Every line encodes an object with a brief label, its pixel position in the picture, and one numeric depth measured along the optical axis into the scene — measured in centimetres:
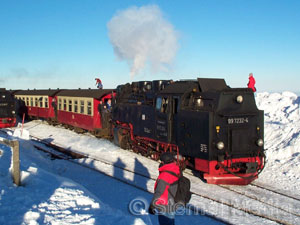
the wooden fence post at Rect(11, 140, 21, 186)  689
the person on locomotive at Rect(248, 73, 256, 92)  1356
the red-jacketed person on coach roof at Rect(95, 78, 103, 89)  2234
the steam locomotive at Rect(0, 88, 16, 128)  2323
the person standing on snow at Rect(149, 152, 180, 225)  462
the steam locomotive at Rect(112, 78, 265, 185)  902
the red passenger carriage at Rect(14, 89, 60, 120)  2488
